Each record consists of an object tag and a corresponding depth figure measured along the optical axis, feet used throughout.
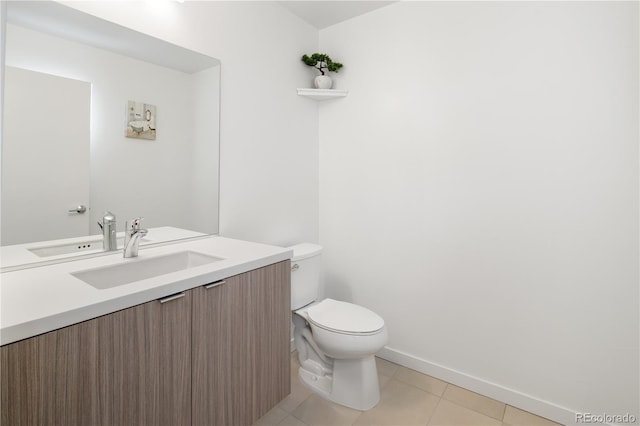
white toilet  5.42
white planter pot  7.48
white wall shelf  7.35
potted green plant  7.35
